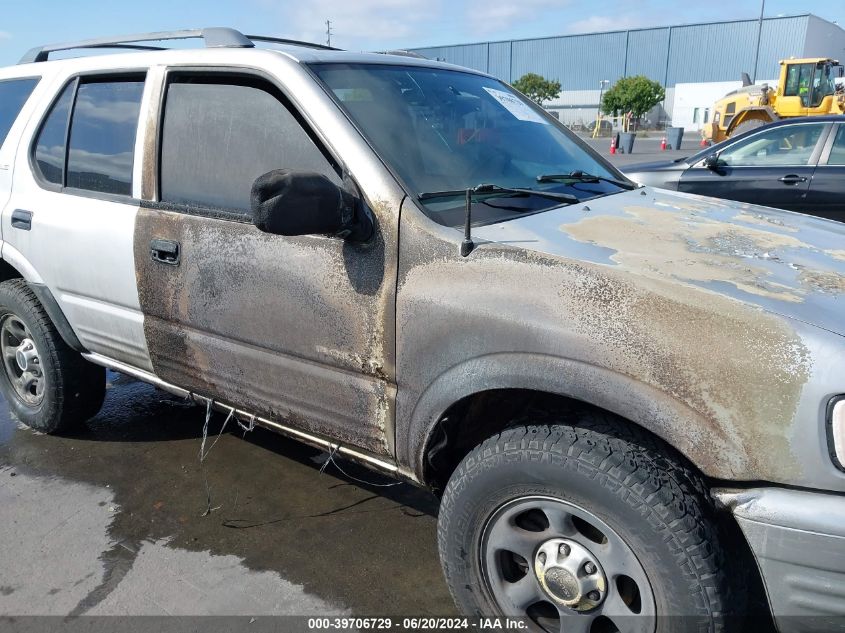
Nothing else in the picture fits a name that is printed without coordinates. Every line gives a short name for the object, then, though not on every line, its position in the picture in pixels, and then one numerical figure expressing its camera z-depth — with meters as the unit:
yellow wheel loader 19.88
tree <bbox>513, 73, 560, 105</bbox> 58.44
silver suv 1.66
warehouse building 61.84
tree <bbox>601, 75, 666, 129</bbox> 50.00
